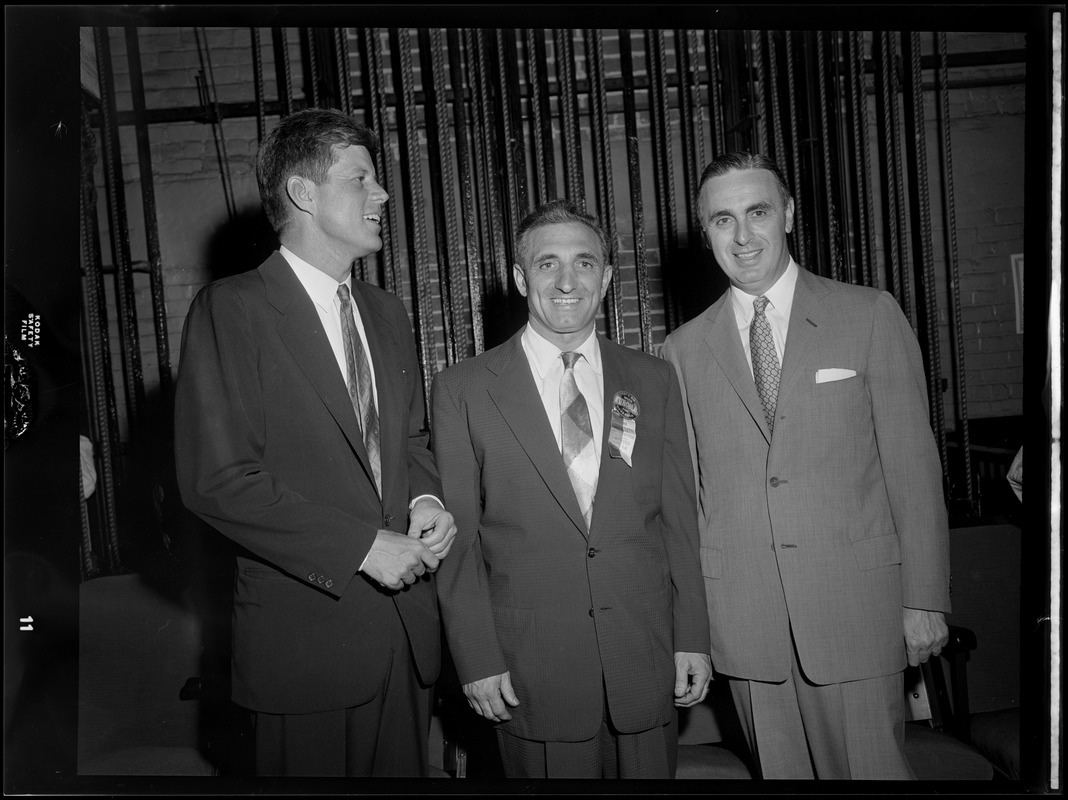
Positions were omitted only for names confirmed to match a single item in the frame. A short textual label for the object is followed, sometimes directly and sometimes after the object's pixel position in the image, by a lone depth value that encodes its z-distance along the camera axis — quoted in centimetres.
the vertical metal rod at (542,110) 295
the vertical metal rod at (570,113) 288
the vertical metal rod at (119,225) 276
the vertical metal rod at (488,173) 299
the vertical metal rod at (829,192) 307
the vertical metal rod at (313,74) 289
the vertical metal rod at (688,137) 296
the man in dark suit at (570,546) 187
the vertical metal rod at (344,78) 279
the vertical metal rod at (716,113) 299
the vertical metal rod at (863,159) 314
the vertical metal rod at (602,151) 288
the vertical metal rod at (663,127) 300
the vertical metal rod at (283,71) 275
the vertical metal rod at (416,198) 279
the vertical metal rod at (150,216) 282
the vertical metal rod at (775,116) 304
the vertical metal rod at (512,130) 304
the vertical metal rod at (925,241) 297
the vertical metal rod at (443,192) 288
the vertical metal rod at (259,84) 272
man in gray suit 193
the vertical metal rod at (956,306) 294
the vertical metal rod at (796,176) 304
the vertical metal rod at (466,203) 289
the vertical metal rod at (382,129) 281
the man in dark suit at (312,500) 169
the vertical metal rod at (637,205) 295
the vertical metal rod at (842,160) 329
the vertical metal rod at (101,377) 304
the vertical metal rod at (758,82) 309
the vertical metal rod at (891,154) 307
